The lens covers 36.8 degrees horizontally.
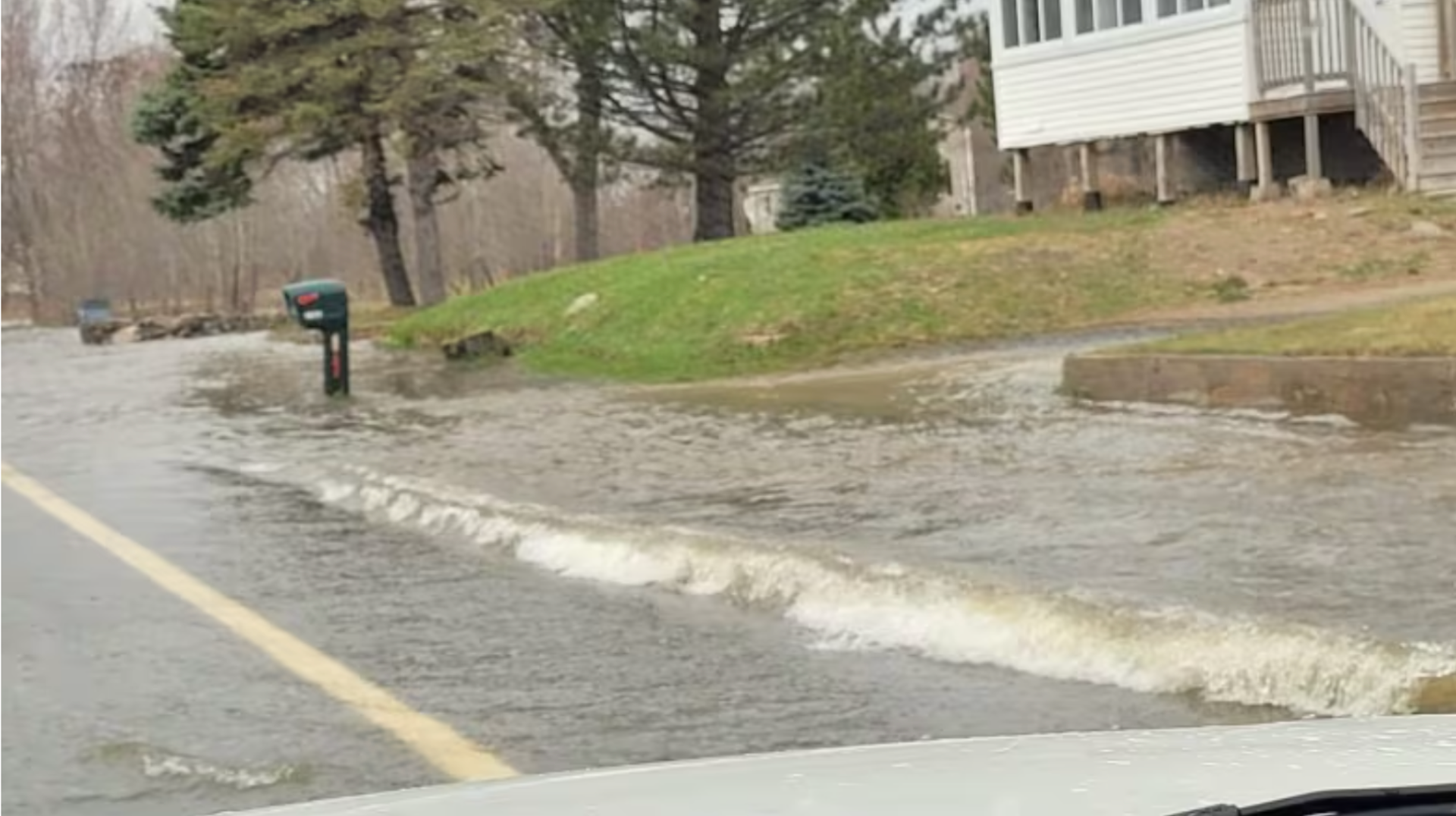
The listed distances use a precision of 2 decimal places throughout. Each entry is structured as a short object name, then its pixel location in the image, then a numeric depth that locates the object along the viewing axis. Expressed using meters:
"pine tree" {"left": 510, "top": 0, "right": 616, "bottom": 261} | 33.62
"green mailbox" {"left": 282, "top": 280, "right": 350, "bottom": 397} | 20.05
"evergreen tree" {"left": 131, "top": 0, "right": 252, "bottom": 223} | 39.72
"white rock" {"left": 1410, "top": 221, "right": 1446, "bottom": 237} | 20.50
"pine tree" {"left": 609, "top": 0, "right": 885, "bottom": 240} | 33.97
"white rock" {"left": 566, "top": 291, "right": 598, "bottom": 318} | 25.70
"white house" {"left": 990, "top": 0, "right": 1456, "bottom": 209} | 23.61
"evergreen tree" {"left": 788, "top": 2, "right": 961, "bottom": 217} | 35.09
